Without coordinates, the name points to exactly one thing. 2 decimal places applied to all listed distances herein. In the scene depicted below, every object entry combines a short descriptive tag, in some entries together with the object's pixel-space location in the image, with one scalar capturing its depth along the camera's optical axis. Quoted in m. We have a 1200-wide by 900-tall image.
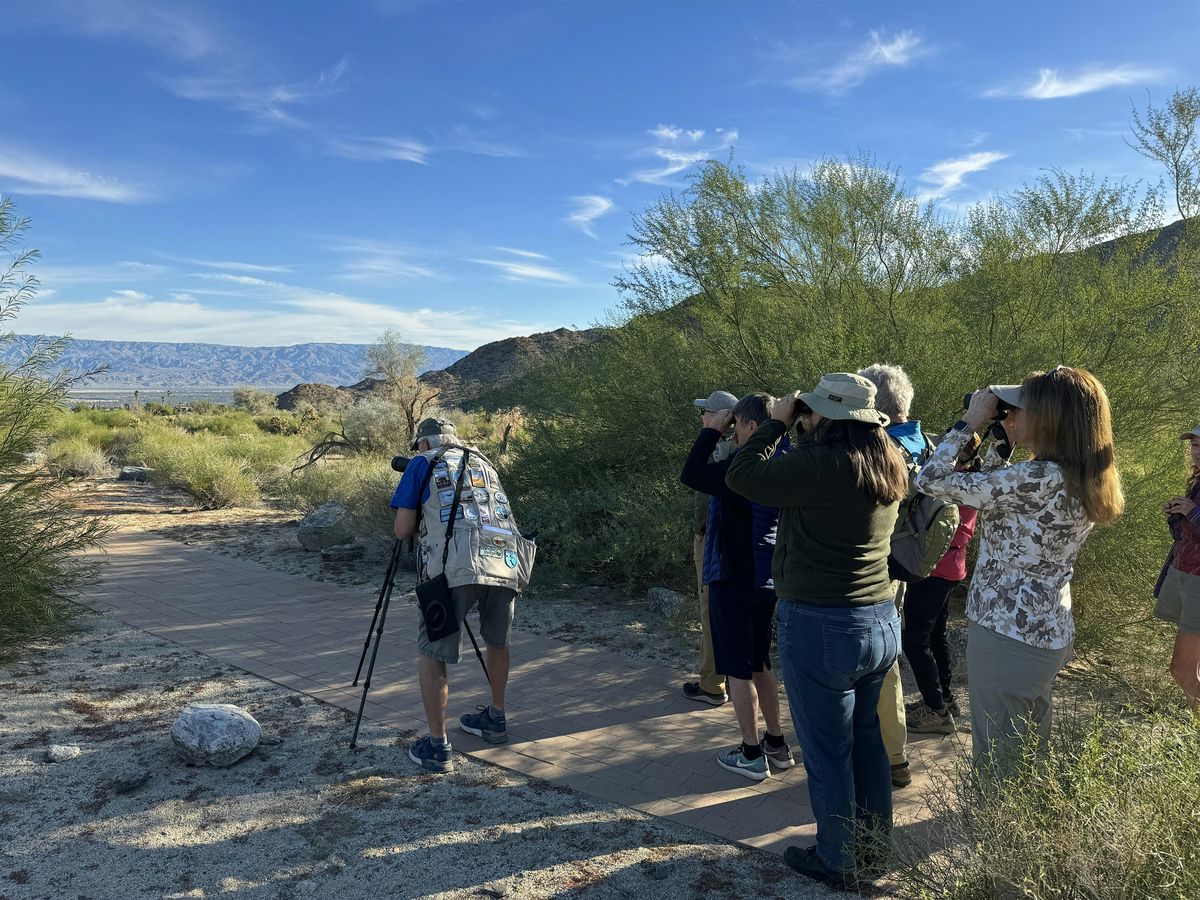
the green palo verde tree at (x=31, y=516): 6.27
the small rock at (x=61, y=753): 4.38
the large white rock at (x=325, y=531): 10.23
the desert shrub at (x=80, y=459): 17.17
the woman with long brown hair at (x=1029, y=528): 2.79
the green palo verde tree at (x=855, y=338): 5.94
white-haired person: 3.59
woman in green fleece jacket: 2.89
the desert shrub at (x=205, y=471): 13.99
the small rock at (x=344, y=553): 9.70
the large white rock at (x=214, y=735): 4.26
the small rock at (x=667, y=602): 6.95
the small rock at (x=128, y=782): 4.04
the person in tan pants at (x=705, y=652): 4.37
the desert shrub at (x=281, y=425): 32.19
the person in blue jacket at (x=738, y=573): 3.78
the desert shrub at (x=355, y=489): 9.91
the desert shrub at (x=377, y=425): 21.25
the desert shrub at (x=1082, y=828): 2.20
